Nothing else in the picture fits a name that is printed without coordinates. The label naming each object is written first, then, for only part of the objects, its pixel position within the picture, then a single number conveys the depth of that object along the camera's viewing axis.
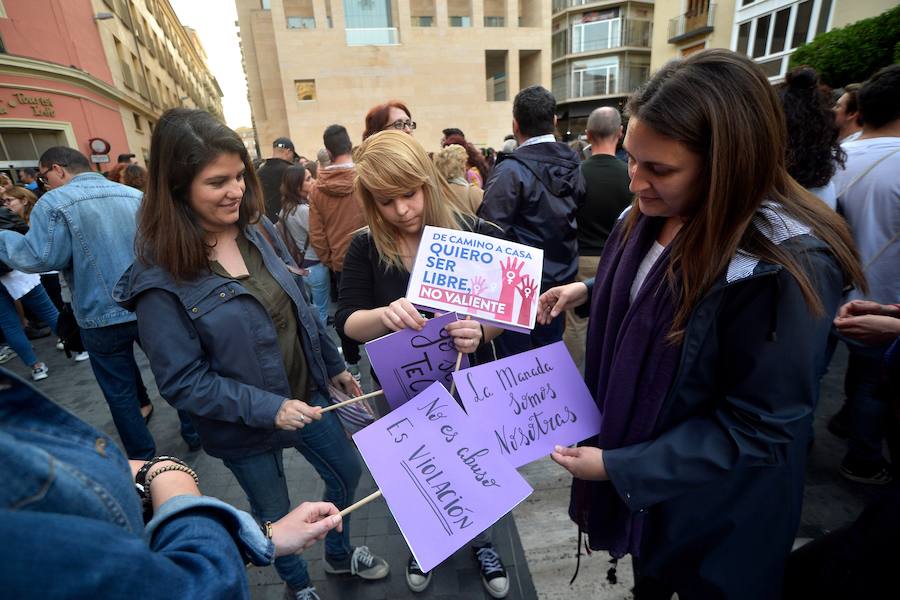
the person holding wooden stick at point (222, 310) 1.50
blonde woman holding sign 1.68
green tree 12.15
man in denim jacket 2.57
